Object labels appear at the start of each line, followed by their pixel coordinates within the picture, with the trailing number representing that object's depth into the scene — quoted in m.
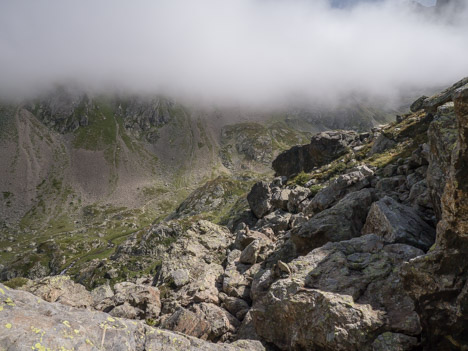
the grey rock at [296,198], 41.69
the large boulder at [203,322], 16.91
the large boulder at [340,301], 10.96
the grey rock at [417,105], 62.22
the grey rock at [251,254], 27.19
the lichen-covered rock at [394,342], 9.84
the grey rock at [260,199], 53.66
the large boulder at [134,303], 21.38
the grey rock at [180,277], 27.68
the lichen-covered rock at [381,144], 48.03
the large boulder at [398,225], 15.33
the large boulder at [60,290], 22.15
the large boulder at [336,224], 20.78
